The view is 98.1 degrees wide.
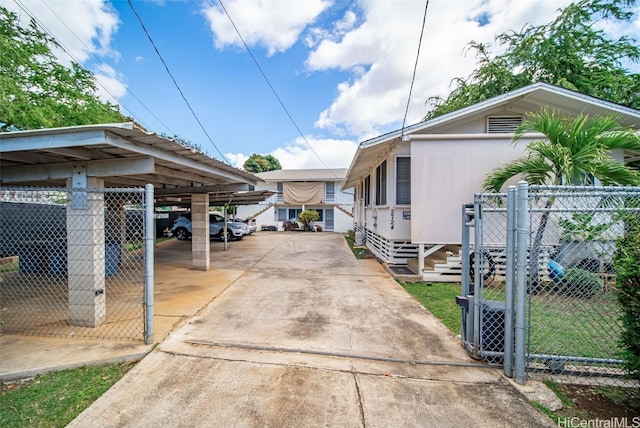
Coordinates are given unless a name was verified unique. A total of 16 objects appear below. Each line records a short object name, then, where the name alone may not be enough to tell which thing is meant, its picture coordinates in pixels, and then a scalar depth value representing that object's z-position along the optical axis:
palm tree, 4.66
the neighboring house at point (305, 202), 22.31
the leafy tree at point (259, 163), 43.36
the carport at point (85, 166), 3.23
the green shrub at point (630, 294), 2.16
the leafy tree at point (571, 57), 12.32
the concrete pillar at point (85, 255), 3.80
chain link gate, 2.55
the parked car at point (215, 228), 15.12
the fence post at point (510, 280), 2.60
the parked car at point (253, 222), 21.79
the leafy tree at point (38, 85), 7.76
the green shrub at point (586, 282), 2.77
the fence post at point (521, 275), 2.54
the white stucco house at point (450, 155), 6.51
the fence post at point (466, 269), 3.14
